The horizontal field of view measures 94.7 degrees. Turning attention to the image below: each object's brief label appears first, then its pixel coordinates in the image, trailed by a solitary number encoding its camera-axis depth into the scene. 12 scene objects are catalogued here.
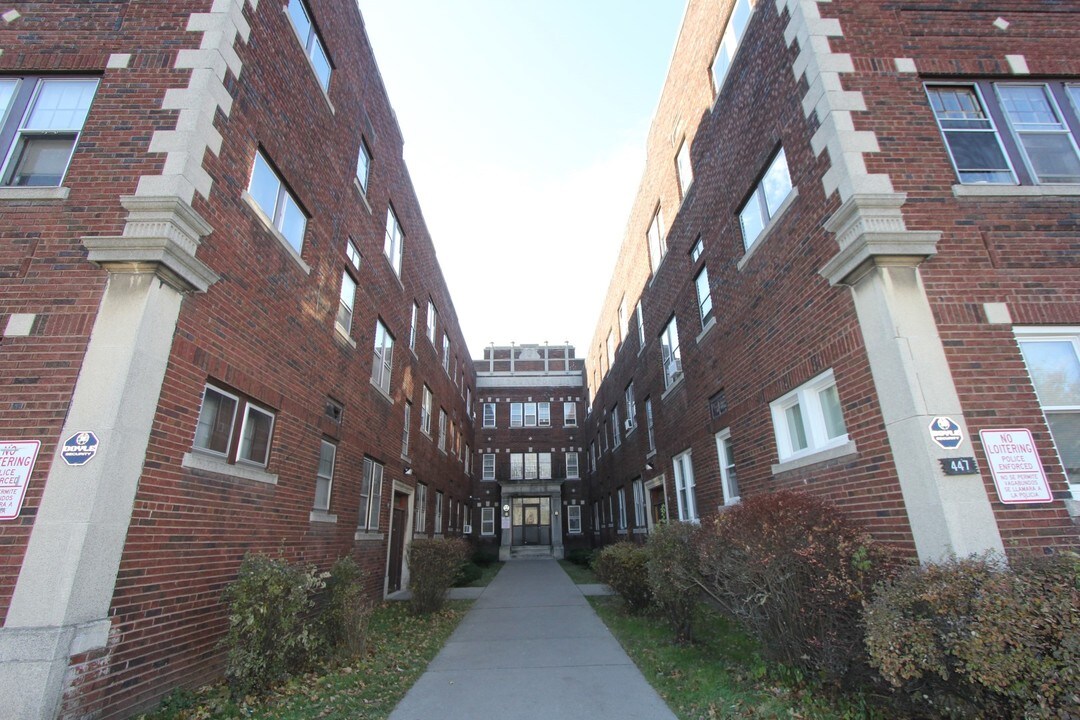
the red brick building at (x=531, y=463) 29.31
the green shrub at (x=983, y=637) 3.07
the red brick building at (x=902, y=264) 4.84
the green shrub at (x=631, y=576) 9.18
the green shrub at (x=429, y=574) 10.02
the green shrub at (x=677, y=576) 6.75
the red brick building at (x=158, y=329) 4.44
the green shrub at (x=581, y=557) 21.96
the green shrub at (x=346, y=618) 6.70
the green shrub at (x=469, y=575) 15.26
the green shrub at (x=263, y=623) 5.22
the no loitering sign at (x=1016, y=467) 4.63
